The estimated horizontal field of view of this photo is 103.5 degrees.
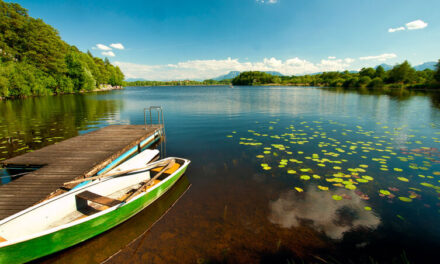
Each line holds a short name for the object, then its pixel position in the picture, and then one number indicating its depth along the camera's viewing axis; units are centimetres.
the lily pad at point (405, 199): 630
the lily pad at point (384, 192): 664
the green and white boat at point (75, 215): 367
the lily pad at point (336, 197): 638
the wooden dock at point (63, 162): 515
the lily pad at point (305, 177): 775
